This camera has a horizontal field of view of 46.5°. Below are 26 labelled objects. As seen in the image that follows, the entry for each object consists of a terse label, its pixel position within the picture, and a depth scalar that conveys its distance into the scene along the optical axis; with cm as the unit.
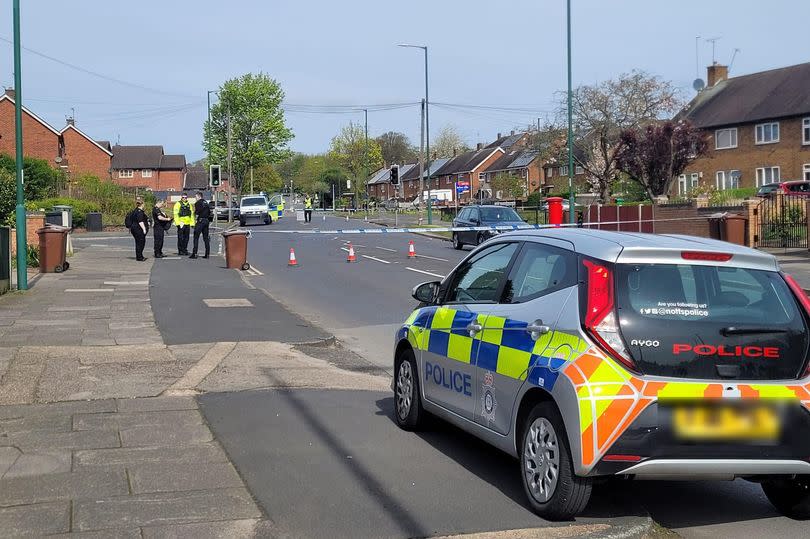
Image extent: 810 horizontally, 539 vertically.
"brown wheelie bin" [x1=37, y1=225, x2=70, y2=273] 2125
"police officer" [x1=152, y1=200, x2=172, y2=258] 2570
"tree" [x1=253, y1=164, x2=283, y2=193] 11494
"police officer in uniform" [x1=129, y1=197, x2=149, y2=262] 2472
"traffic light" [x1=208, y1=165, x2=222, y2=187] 3137
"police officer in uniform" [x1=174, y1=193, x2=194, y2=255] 2691
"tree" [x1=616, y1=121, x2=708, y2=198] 4391
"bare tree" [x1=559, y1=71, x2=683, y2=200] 5388
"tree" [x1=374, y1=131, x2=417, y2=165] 14200
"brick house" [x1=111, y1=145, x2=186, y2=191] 11288
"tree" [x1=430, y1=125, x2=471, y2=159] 13409
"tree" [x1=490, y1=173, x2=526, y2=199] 8362
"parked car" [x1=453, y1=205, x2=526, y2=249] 3212
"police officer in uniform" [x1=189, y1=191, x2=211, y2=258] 2592
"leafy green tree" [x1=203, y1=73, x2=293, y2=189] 9550
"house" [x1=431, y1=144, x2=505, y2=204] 10356
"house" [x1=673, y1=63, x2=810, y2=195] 5125
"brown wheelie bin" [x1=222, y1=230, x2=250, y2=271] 2383
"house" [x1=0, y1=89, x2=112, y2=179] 7125
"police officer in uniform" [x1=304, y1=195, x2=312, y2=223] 6228
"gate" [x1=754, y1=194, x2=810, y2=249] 2883
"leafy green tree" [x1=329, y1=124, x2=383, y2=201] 11744
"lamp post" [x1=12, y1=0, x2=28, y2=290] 1706
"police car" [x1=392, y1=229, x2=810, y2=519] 502
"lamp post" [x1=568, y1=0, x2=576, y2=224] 3372
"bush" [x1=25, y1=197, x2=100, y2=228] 4335
